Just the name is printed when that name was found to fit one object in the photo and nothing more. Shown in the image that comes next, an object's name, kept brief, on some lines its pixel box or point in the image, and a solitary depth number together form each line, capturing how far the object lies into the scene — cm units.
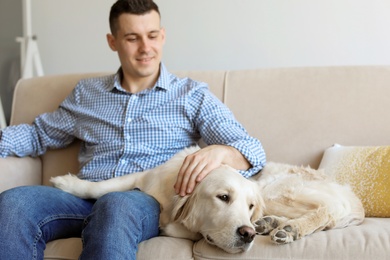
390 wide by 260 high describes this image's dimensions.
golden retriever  163
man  178
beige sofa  230
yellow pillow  201
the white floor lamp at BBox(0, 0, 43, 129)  335
